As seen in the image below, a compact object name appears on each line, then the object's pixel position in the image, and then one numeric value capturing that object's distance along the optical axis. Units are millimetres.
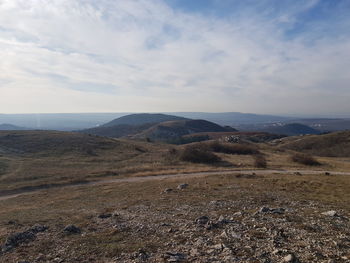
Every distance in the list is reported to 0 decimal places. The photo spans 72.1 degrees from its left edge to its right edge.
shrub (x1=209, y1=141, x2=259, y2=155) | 62569
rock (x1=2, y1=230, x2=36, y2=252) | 10600
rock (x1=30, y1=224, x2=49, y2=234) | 12461
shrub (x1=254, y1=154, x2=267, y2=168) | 38906
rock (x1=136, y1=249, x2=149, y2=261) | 8952
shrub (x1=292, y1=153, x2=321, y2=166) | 44203
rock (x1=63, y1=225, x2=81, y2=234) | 12184
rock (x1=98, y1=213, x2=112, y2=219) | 14750
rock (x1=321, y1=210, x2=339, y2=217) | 12989
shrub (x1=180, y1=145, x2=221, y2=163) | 46097
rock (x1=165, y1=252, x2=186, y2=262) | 8656
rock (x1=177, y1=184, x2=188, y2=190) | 23322
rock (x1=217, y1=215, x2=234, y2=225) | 12195
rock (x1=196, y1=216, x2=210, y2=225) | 12418
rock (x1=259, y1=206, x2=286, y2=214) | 13609
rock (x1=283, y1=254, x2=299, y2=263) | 7937
